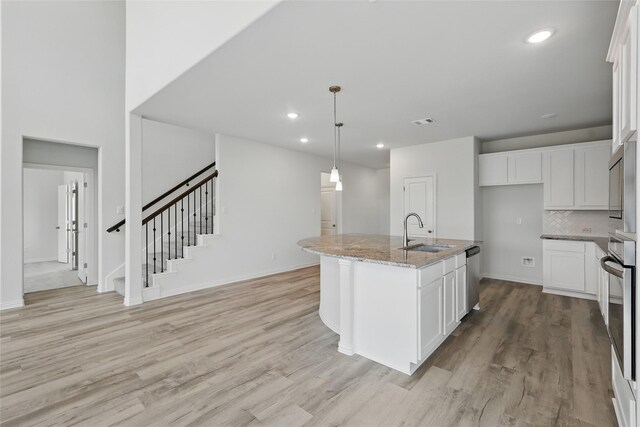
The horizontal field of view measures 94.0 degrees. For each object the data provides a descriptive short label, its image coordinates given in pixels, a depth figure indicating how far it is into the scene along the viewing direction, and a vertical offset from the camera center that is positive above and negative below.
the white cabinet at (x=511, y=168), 4.76 +0.76
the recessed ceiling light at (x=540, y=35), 2.16 +1.32
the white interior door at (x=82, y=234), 5.34 -0.37
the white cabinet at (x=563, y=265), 4.19 -0.75
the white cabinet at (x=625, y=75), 1.31 +0.69
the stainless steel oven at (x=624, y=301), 1.36 -0.42
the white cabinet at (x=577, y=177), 4.25 +0.54
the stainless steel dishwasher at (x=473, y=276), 3.39 -0.75
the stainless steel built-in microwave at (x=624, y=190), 1.38 +0.12
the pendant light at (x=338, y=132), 3.70 +0.85
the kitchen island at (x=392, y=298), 2.33 -0.74
